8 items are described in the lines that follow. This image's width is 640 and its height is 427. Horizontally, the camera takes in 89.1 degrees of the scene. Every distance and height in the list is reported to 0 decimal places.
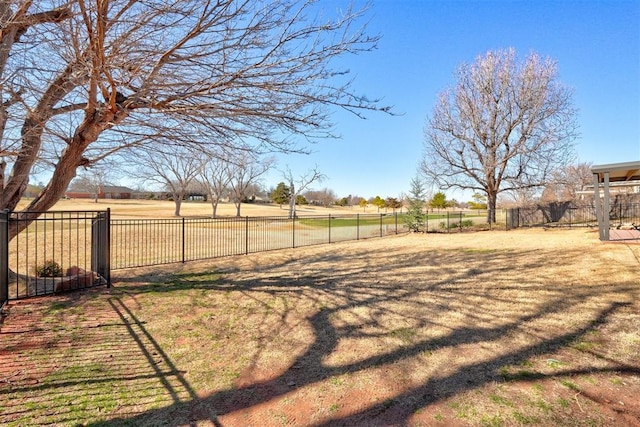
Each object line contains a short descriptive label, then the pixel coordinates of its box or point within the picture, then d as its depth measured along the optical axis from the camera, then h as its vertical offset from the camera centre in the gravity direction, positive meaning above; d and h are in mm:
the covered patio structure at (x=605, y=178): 9152 +1008
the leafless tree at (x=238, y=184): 34312 +2888
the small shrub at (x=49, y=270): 7668 -1498
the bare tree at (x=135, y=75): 3662 +1659
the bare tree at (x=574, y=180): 30003 +3126
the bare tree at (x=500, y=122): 19000 +5531
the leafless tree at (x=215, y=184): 34300 +2822
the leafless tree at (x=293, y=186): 38481 +2868
